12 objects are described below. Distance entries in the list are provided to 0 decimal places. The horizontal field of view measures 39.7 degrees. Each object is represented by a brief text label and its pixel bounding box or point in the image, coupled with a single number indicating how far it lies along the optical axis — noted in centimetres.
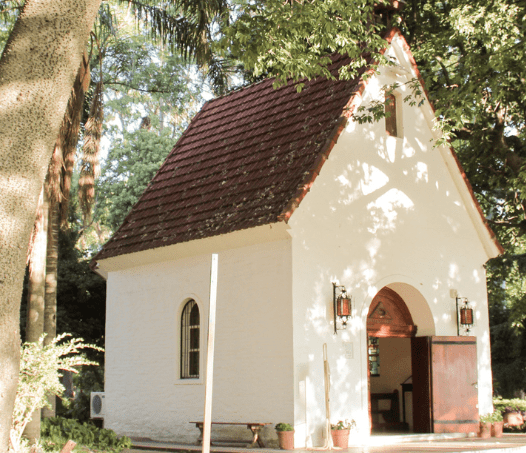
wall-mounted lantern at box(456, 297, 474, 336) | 1578
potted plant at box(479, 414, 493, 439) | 1527
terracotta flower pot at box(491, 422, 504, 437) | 1557
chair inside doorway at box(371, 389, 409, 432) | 1739
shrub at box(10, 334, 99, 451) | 915
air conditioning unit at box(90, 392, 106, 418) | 1770
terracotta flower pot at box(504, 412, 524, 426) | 1741
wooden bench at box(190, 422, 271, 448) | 1291
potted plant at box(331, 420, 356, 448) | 1278
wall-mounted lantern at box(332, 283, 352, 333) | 1362
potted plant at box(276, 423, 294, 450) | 1241
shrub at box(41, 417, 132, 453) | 1161
